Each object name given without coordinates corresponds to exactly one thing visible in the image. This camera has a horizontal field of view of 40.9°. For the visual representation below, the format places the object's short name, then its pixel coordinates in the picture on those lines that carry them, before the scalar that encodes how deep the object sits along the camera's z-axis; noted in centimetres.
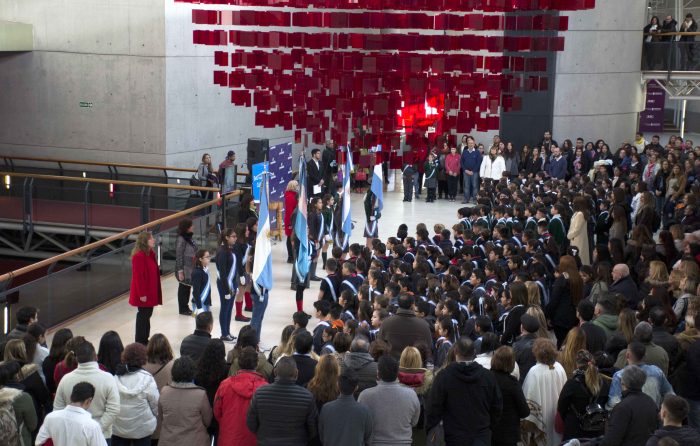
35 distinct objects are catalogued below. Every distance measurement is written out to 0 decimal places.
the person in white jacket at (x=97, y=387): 630
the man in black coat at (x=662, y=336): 733
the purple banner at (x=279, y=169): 1805
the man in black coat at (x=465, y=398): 620
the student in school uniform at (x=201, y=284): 1105
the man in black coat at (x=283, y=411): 598
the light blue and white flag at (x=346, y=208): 1426
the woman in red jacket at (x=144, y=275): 1070
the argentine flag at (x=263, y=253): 1131
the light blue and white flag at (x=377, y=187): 1527
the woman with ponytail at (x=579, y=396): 653
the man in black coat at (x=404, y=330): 780
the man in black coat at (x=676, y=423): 546
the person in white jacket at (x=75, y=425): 574
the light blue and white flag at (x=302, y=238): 1231
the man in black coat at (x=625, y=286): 970
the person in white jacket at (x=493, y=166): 2144
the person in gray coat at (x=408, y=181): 2186
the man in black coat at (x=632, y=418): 593
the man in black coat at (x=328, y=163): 2112
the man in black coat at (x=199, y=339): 736
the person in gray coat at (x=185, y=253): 1171
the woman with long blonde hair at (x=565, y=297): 1028
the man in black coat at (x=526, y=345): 732
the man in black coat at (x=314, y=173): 2005
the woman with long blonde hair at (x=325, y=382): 630
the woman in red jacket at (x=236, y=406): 629
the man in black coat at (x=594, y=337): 770
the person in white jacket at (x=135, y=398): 646
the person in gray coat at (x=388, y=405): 615
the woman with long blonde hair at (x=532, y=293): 891
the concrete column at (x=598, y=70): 2444
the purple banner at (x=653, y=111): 3406
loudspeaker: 1781
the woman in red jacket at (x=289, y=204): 1507
